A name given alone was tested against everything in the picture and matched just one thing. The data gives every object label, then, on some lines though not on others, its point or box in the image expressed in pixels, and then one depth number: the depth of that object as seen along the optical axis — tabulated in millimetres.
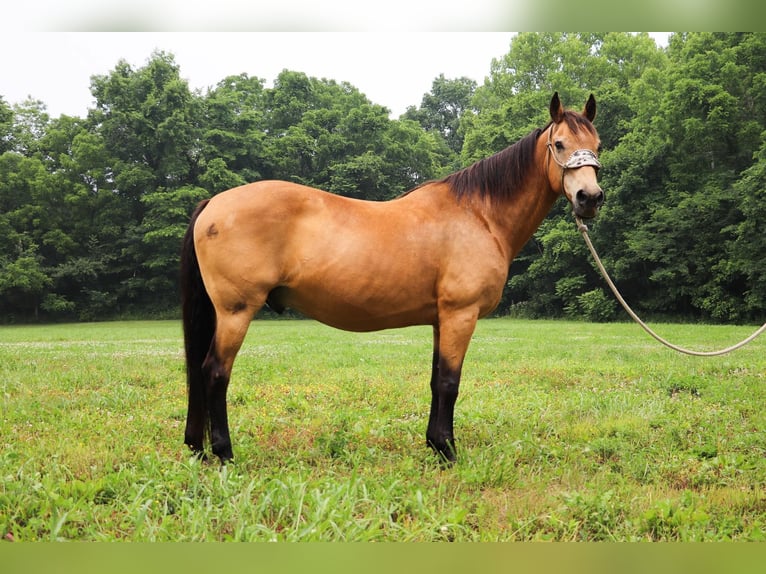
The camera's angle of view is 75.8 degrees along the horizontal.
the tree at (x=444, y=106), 39750
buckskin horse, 3500
